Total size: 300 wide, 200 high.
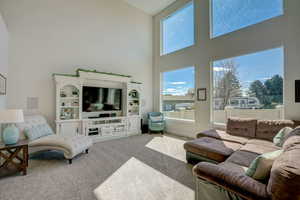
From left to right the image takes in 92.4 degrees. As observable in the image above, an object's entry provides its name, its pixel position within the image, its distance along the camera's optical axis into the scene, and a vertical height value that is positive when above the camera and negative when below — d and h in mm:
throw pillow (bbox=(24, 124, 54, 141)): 3066 -714
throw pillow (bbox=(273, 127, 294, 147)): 2488 -639
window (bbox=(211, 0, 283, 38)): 3498 +2364
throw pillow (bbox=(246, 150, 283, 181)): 1281 -605
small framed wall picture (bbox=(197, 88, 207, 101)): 4629 +201
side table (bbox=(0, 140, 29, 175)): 2436 -975
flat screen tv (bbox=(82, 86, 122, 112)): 4505 +35
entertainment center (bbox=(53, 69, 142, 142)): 4070 -149
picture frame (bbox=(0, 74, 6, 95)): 3016 +333
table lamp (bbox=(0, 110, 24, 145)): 2445 -466
